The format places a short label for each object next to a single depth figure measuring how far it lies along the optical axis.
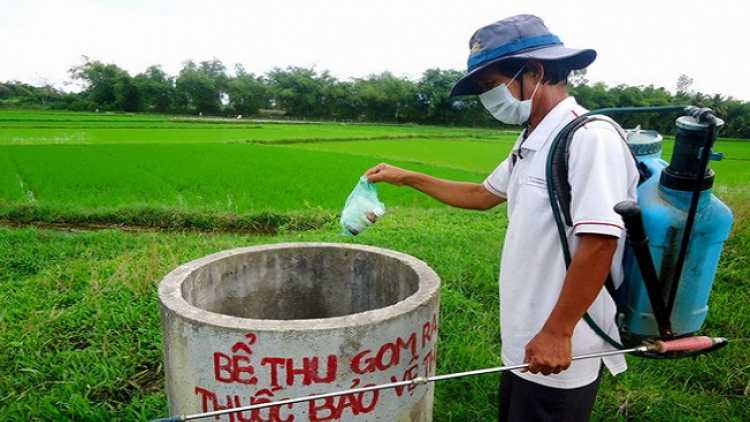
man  1.25
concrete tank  1.60
